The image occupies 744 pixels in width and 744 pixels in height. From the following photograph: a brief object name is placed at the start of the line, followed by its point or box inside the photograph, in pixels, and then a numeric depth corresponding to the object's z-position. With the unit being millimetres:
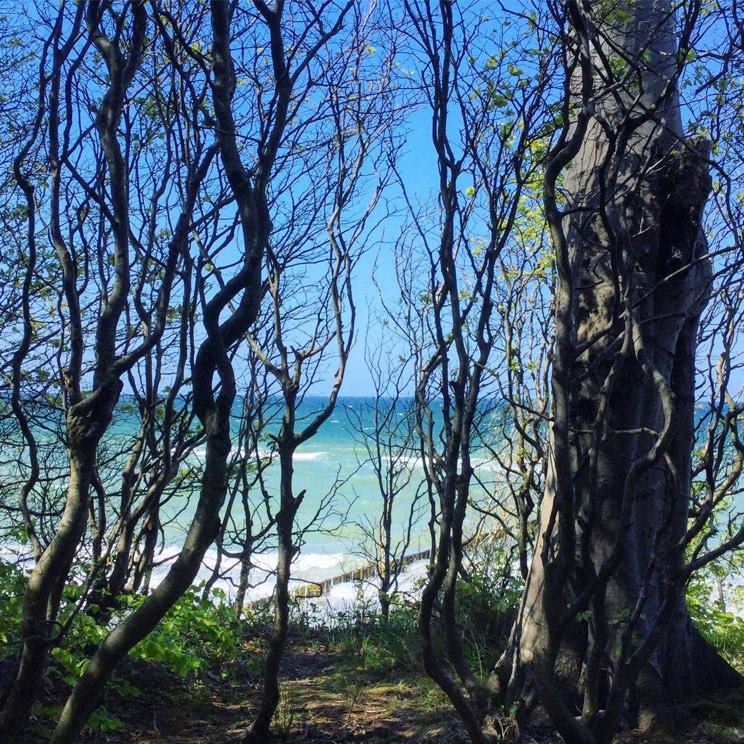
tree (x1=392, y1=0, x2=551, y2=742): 2637
